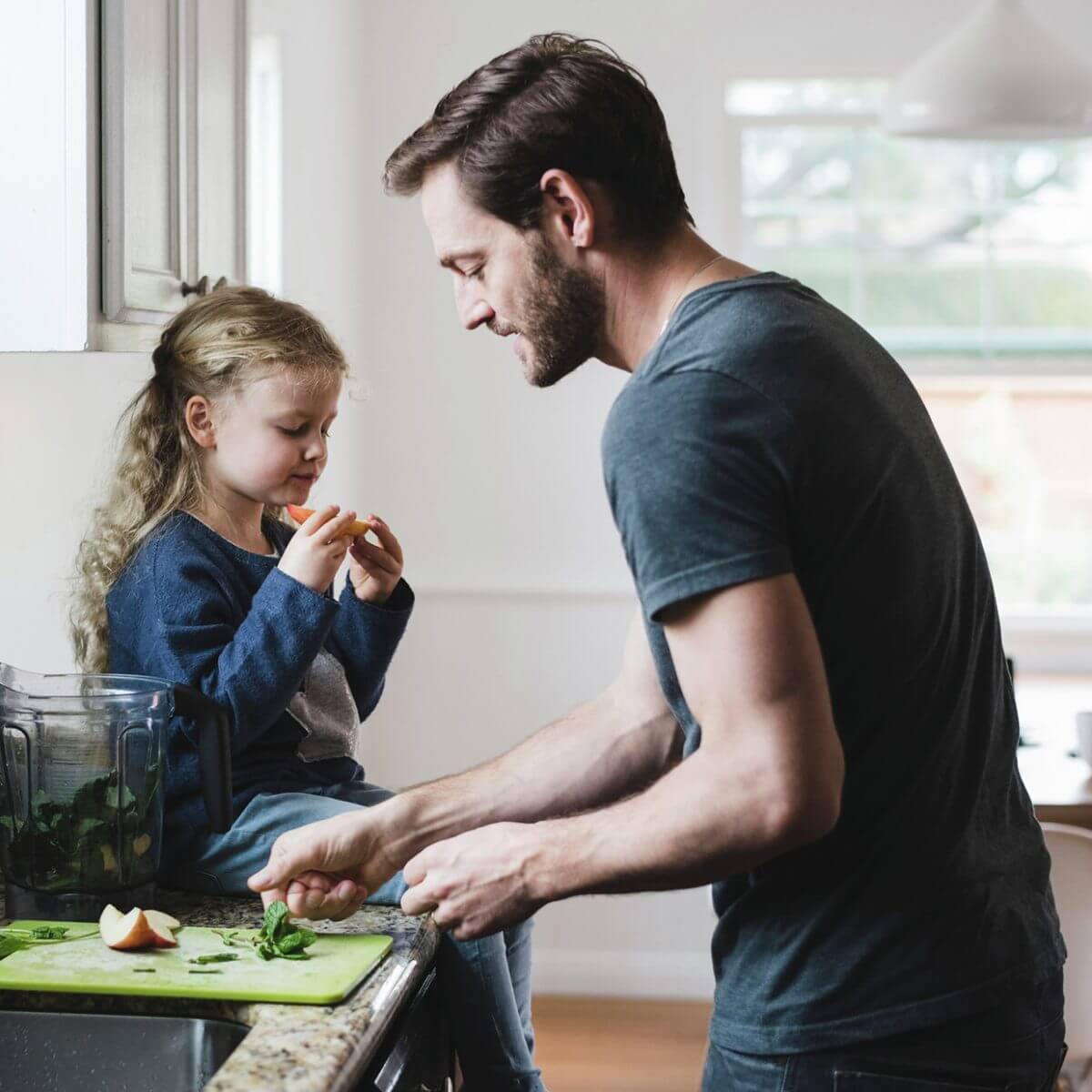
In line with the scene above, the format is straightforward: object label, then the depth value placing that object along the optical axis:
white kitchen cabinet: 1.59
